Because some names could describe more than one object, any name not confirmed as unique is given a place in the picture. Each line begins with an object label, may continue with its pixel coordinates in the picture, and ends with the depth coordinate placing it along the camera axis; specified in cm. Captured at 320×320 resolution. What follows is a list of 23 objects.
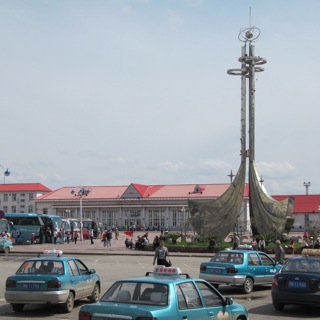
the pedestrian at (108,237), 5072
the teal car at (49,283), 1384
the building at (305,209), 10550
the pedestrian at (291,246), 3993
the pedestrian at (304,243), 4095
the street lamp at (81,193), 6525
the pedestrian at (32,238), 5666
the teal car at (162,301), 835
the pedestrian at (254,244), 3737
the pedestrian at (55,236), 5801
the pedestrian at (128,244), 4903
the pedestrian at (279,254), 2348
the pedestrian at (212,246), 4328
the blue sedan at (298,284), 1396
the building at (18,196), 12850
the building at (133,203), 11119
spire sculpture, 5009
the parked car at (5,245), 4262
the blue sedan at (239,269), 1819
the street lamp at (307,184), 12341
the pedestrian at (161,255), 2233
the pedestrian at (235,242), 3731
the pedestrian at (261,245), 3979
